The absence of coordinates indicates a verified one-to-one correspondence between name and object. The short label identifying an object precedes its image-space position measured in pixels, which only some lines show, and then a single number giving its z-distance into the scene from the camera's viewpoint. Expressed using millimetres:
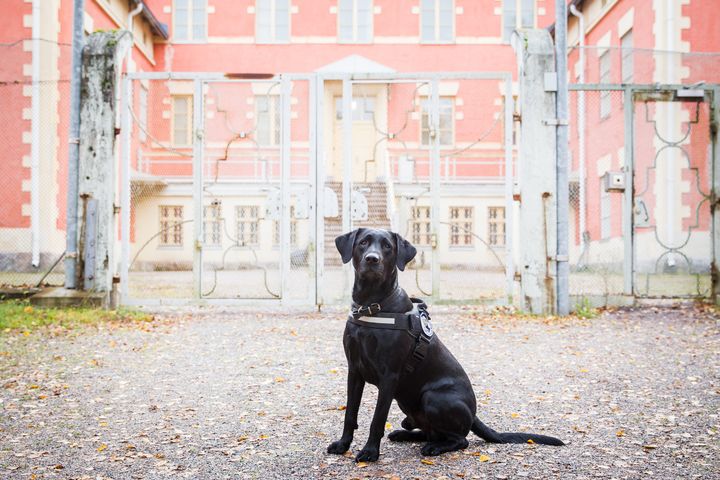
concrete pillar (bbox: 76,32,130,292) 9156
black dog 3500
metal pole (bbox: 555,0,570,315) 8945
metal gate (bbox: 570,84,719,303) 9578
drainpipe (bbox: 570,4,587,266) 10656
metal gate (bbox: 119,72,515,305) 9391
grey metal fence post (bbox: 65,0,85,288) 9133
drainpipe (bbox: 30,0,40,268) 12625
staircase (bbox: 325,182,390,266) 9953
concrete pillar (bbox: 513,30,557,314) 9000
